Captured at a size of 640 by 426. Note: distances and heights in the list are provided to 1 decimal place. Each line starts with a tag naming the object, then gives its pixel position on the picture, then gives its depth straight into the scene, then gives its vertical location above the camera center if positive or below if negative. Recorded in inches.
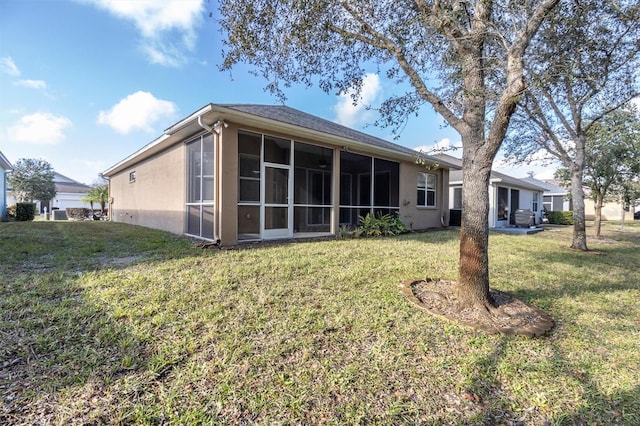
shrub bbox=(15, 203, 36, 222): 623.3 -7.4
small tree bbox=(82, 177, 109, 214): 900.0 +41.4
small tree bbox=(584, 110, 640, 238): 380.5 +85.2
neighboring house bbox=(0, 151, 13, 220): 592.8 +55.4
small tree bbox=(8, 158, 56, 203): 1032.2 +95.3
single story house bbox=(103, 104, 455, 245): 272.7 +41.0
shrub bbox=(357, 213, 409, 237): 387.2 -19.8
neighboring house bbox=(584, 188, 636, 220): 1196.5 +4.7
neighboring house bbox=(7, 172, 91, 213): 1156.8 +51.9
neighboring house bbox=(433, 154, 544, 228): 637.9 +36.6
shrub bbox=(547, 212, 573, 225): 868.6 -16.2
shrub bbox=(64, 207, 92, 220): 776.9 -10.9
